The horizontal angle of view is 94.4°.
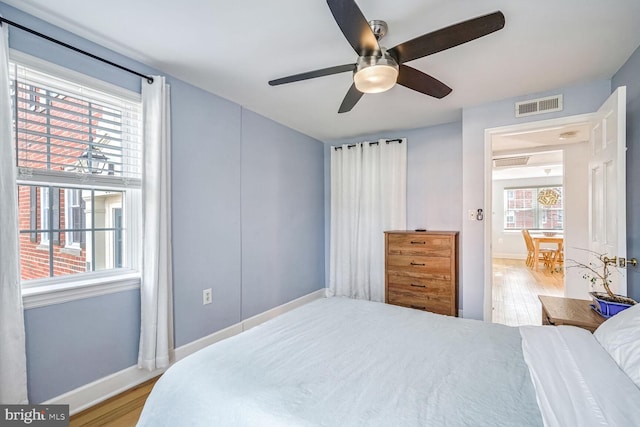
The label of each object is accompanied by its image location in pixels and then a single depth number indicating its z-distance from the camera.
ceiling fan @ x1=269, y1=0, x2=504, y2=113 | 1.25
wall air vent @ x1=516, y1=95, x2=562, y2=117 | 2.56
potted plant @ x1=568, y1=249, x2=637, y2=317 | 1.75
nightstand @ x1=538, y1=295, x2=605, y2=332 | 1.74
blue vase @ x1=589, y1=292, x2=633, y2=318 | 1.74
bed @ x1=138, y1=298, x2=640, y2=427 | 0.86
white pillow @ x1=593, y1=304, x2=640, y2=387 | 1.03
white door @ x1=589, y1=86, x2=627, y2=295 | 1.83
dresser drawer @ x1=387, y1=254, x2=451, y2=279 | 3.12
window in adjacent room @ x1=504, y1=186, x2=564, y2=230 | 7.92
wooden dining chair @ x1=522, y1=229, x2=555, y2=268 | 6.82
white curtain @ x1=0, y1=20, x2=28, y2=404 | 1.46
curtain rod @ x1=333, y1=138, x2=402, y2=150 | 3.74
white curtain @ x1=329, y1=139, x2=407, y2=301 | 3.74
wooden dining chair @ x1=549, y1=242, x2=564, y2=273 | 6.57
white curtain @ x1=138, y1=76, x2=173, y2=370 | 2.04
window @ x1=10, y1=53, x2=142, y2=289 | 1.66
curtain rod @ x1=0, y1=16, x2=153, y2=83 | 1.51
